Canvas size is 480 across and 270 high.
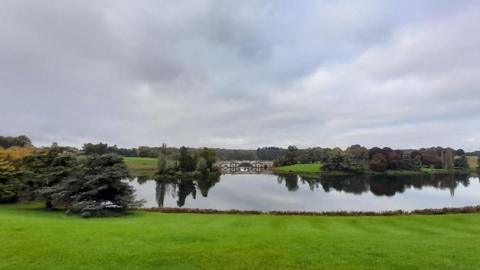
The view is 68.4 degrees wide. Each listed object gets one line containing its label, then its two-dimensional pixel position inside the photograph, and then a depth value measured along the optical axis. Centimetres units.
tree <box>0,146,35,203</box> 2133
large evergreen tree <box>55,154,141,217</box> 1960
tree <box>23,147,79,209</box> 2075
